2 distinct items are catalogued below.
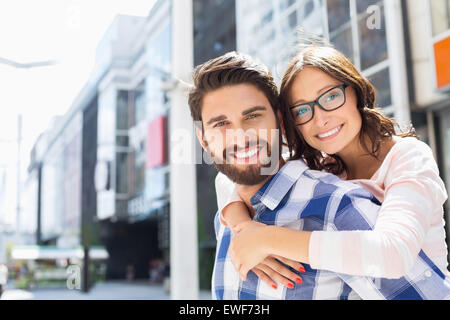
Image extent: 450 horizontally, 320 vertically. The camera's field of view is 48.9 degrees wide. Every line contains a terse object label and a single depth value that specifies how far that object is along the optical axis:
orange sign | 3.15
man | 0.79
